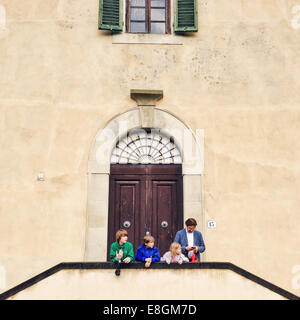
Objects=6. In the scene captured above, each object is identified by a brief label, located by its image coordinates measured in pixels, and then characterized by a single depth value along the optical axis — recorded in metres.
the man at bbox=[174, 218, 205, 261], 6.88
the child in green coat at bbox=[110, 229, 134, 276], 6.36
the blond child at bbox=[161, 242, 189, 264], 6.39
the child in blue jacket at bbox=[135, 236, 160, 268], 6.46
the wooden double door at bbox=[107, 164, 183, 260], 8.38
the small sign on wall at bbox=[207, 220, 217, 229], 8.14
